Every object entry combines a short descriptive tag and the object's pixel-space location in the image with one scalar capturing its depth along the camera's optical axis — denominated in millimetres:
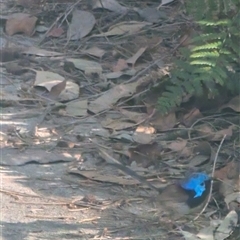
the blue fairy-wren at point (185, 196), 6652
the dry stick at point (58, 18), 10962
